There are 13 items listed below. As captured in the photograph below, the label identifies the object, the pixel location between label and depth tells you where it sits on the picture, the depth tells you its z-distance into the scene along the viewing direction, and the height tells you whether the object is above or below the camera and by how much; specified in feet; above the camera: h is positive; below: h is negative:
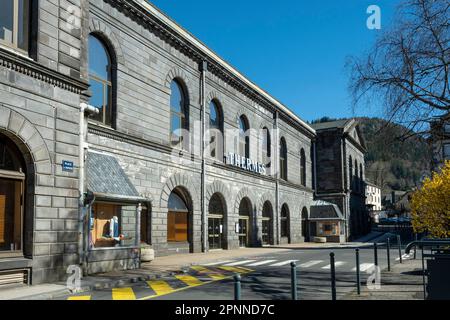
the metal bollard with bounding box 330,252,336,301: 31.50 -4.59
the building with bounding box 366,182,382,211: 414.66 +14.63
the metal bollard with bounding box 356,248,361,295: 36.06 -4.39
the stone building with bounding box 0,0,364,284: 42.47 +9.37
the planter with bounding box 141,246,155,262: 63.21 -5.47
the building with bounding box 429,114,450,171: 41.52 +6.84
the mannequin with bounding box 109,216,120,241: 55.83 -1.71
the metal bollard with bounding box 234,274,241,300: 19.24 -2.86
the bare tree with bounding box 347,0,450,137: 39.93 +12.01
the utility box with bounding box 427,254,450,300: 25.40 -3.64
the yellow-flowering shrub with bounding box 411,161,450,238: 40.93 +0.25
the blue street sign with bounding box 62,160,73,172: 45.93 +4.63
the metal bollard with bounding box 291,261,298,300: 26.81 -3.79
